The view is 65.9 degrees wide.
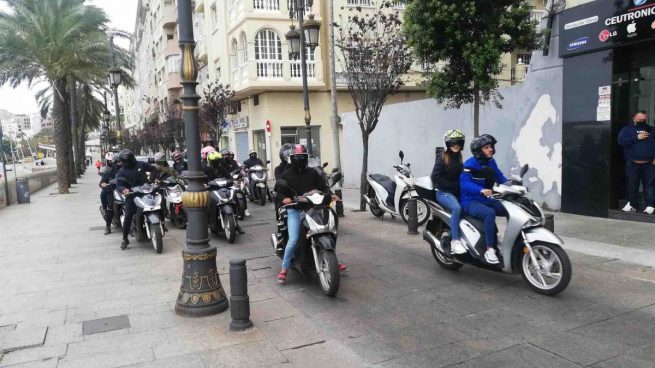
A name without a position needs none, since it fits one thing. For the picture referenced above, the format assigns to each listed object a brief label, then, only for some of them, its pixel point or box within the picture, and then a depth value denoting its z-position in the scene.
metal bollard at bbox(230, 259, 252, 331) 4.66
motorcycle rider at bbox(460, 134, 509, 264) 5.66
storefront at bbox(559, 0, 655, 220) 9.30
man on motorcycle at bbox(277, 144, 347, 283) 6.02
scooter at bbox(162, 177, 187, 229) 10.70
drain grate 4.96
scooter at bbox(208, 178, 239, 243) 9.11
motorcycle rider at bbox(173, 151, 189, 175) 12.17
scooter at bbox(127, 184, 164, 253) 8.46
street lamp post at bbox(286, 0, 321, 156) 12.85
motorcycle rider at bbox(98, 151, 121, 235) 10.48
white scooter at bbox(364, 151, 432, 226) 10.20
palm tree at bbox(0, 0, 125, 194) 21.34
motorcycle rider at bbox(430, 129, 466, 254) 6.23
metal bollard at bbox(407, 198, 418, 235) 9.20
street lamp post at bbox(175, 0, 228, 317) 5.15
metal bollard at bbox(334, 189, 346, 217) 11.08
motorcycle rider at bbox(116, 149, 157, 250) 8.80
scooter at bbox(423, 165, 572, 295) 5.20
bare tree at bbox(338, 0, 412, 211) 11.77
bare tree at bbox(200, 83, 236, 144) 25.05
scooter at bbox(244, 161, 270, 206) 14.40
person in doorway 8.98
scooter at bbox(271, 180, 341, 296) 5.55
